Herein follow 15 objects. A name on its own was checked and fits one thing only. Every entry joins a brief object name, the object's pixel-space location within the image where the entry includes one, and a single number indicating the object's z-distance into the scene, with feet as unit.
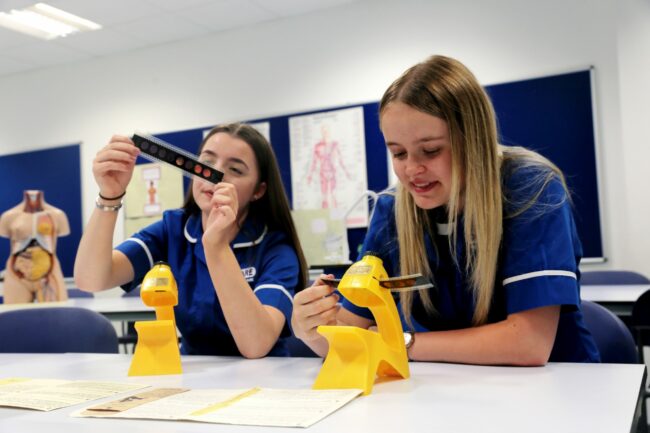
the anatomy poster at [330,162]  15.24
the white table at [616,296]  7.89
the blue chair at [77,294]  14.73
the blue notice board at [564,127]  13.00
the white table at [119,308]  9.84
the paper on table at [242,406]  2.54
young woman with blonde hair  3.64
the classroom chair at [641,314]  7.67
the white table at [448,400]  2.38
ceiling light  15.15
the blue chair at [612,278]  10.34
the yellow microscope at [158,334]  3.90
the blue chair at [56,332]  6.06
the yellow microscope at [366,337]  3.05
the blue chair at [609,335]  4.72
